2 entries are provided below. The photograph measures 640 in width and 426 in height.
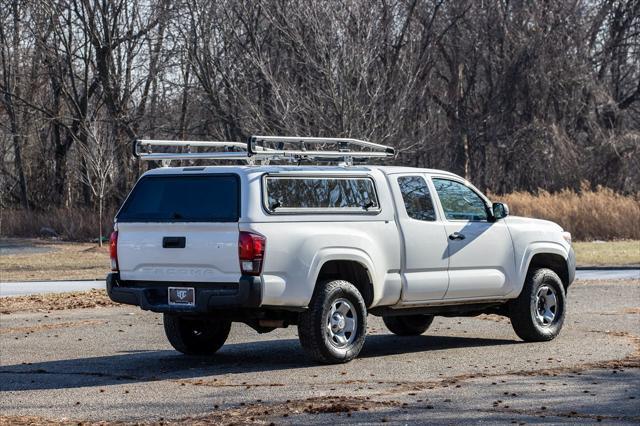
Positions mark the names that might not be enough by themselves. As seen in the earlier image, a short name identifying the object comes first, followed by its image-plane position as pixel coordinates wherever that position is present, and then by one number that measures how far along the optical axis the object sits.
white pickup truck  11.47
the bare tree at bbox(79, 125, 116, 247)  38.84
